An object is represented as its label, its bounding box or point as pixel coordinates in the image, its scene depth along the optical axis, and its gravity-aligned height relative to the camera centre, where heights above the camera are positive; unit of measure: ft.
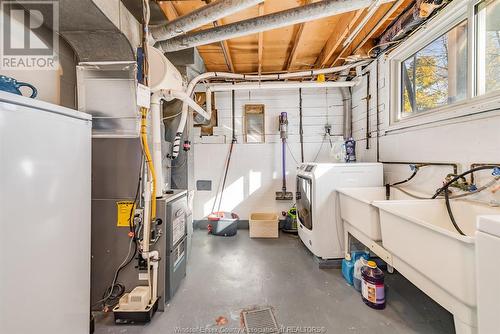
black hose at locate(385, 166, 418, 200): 7.44 -0.74
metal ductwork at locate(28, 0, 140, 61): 4.51 +3.22
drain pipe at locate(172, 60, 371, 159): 8.25 +4.29
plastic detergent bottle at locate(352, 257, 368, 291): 6.31 -3.10
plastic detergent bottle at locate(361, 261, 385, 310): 5.52 -3.11
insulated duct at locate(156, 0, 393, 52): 5.42 +4.01
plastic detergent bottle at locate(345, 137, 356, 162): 9.50 +0.75
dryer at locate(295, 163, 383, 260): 7.66 -1.28
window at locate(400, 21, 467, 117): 5.90 +2.96
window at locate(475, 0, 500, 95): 5.05 +2.92
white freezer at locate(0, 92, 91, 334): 2.70 -0.74
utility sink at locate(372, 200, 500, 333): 3.10 -1.40
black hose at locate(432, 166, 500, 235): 4.53 -0.39
